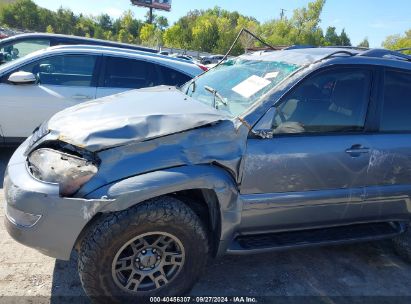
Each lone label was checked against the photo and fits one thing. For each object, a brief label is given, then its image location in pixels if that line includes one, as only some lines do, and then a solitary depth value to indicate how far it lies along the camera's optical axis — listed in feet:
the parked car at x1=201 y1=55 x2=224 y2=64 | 107.09
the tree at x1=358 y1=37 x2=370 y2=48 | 323.33
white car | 16.62
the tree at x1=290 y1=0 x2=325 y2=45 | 235.81
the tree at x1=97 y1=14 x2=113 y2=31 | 345.10
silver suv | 7.55
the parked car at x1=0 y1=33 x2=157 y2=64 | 22.63
